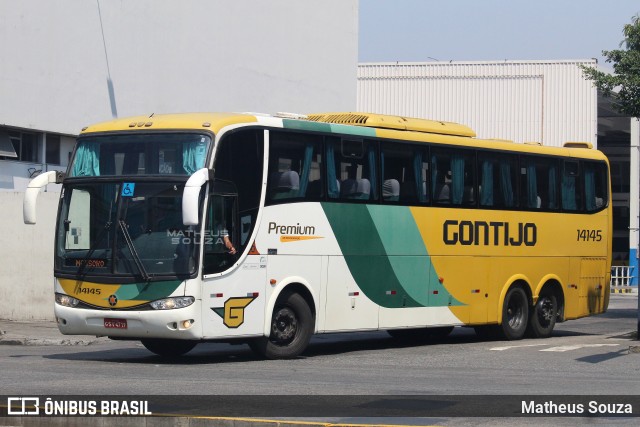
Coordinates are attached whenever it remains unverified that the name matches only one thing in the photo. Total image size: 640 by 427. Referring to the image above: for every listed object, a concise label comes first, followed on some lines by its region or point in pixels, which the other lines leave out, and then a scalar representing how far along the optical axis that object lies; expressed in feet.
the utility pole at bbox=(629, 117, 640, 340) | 186.50
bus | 54.29
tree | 89.10
